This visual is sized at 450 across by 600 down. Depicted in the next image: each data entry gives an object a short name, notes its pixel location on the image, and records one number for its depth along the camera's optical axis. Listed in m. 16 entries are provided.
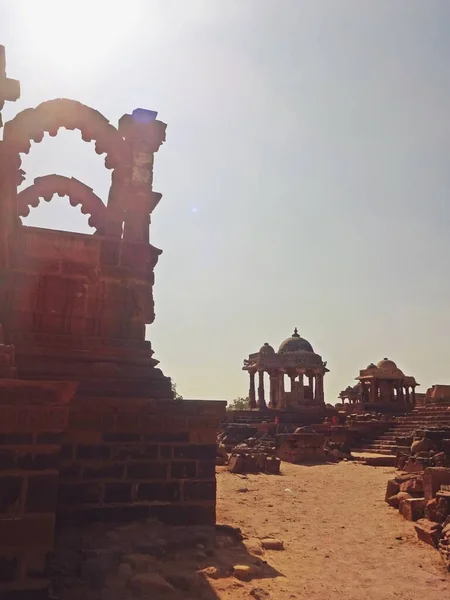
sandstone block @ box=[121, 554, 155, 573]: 4.84
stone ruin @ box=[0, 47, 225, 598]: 3.95
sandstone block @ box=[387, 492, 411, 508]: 9.48
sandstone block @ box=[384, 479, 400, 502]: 10.28
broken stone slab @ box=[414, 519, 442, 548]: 6.82
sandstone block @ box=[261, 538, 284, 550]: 6.55
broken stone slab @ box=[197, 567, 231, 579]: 4.91
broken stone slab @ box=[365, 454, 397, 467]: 17.25
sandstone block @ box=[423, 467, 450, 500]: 8.73
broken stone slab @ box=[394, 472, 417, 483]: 10.43
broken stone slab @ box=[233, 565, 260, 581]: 5.02
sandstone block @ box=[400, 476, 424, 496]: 9.62
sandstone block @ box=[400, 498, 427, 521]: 8.40
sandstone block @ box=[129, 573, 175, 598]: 4.42
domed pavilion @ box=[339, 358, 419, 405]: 36.91
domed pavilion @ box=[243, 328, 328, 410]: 36.44
